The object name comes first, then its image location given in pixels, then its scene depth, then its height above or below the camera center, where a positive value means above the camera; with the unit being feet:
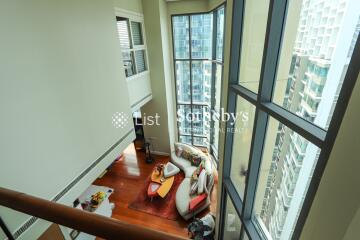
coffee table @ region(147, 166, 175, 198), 17.44 -13.24
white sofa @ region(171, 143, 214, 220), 15.64 -13.21
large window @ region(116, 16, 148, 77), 15.56 -0.19
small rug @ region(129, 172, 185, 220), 16.20 -13.94
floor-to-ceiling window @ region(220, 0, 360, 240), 3.76 -1.63
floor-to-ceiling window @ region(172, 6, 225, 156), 18.65 -3.35
